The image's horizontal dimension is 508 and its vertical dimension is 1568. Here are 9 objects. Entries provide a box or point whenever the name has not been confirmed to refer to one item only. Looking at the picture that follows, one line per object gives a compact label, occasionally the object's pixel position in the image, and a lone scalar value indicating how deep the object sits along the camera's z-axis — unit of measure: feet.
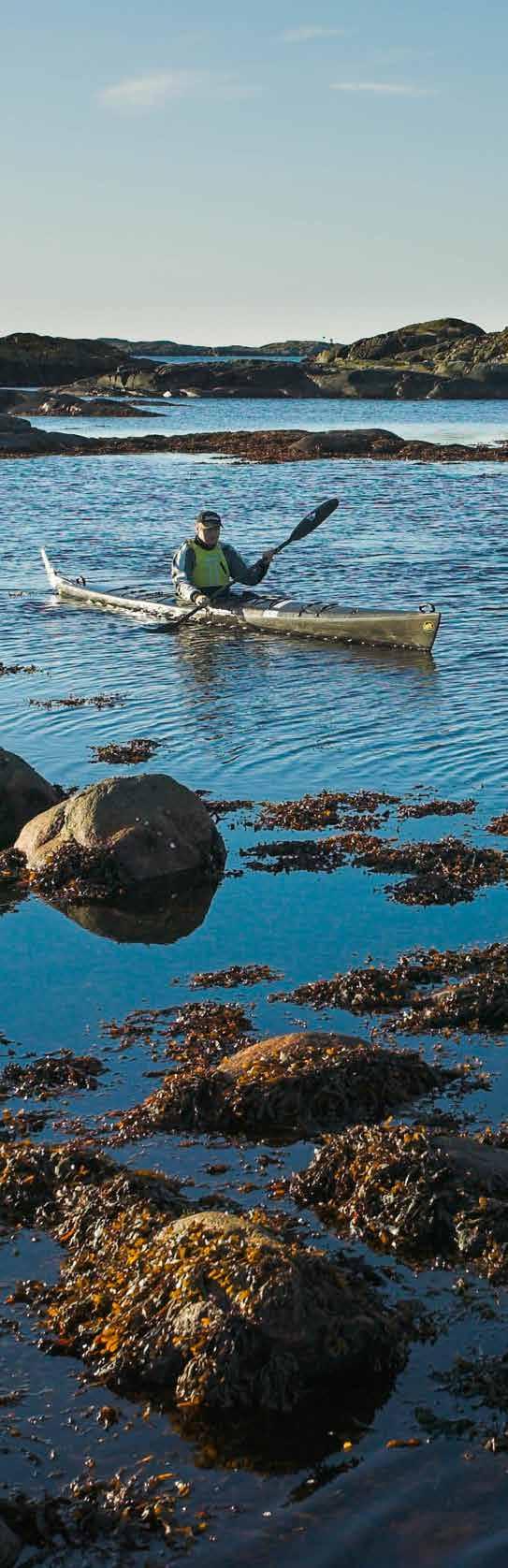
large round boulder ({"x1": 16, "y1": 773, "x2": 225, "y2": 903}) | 38.96
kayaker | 75.66
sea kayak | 69.92
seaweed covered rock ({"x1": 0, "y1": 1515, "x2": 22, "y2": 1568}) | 16.35
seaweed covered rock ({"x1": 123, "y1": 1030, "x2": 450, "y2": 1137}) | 26.18
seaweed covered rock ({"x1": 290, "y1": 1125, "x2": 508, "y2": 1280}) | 22.21
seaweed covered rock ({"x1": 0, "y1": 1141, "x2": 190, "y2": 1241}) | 22.52
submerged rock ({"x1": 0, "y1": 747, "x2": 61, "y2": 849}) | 43.29
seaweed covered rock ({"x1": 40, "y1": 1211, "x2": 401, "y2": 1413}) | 18.92
